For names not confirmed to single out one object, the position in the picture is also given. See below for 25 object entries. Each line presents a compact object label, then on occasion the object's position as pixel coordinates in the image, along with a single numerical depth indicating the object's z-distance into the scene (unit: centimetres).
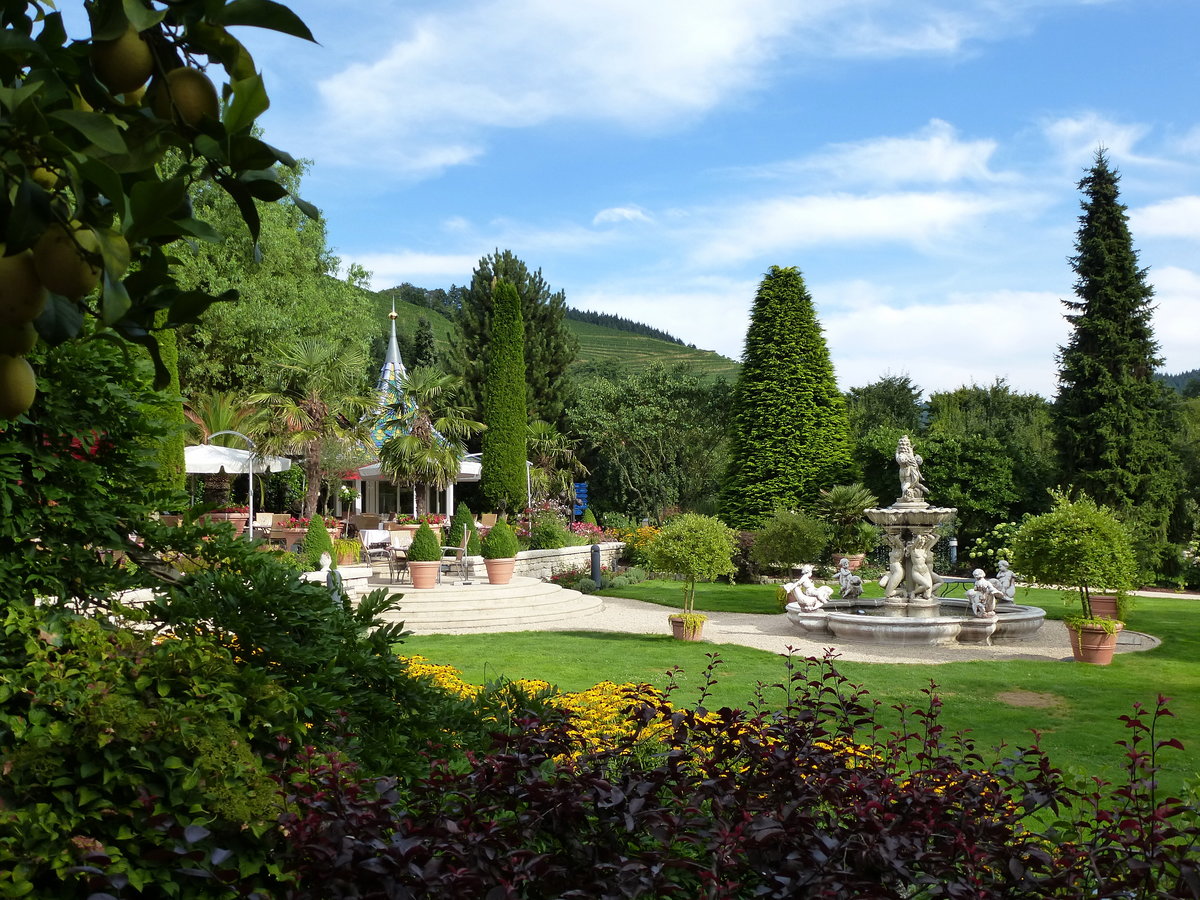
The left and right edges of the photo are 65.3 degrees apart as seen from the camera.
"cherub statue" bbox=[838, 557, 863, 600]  1464
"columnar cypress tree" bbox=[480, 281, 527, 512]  2527
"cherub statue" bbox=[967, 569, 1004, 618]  1278
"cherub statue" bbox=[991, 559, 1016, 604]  1354
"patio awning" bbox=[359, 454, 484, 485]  2478
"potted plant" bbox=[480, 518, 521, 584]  1686
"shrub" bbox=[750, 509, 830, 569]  1922
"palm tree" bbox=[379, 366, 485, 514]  2175
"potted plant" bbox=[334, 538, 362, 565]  1853
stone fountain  1275
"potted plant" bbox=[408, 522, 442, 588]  1576
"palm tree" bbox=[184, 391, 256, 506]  2164
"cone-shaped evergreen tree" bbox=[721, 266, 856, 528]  2277
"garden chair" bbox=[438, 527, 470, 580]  1817
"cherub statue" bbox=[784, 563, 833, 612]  1392
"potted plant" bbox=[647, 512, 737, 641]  1247
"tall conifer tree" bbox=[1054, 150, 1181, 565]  2152
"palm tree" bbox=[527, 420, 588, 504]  3019
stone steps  1432
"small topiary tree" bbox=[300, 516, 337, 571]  1518
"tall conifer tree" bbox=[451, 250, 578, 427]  3359
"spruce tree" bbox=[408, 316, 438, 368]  4300
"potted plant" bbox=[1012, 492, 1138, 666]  1108
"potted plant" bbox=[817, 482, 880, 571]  2092
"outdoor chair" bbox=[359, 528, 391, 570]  2005
